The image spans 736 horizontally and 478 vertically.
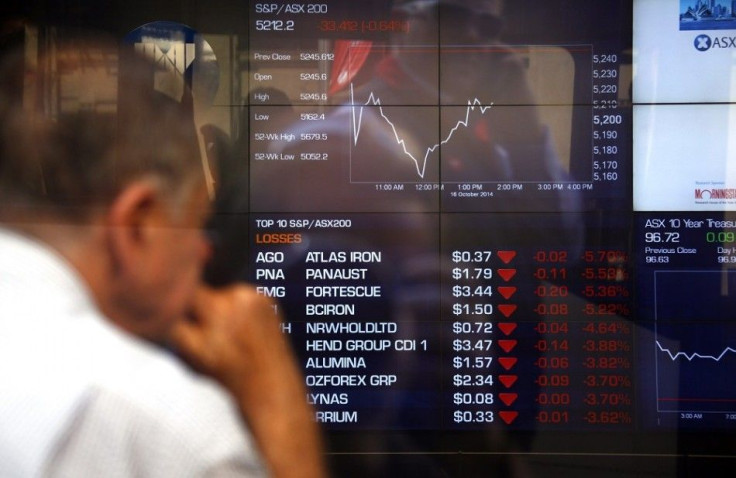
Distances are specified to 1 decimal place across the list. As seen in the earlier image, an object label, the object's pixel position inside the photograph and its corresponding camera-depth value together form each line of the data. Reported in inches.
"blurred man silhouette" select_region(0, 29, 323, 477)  44.5
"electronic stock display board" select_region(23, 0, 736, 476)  143.6
